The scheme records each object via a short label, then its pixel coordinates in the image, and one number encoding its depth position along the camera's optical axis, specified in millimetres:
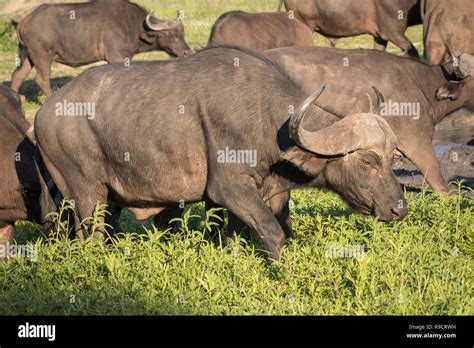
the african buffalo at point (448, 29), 15500
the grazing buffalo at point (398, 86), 10750
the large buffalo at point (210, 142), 7324
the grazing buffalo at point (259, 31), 17500
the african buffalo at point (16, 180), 8539
